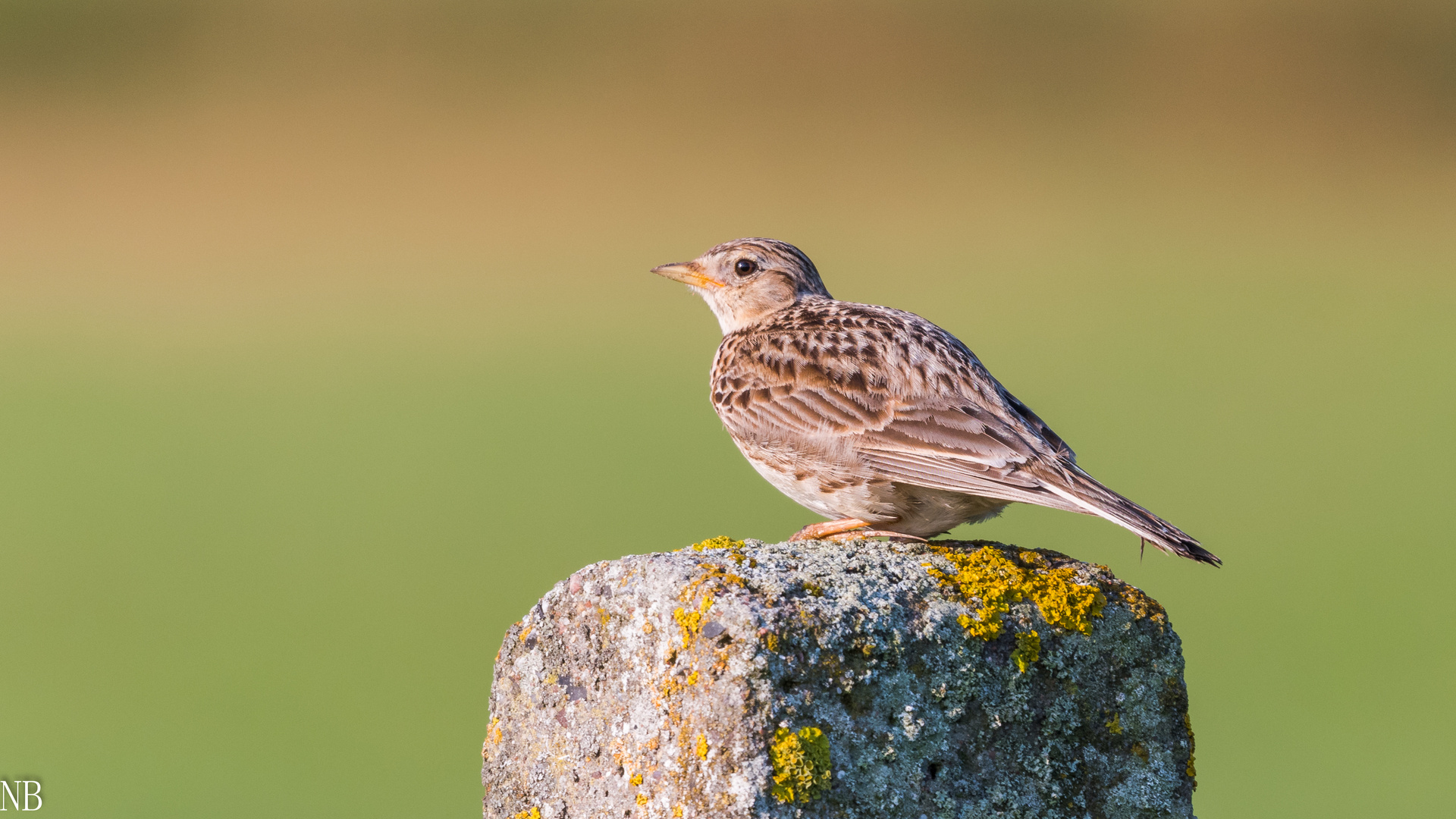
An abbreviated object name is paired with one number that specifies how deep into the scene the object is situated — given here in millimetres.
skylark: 9156
